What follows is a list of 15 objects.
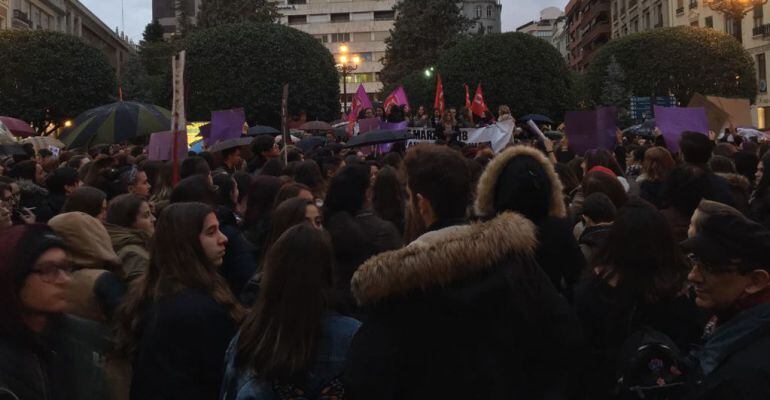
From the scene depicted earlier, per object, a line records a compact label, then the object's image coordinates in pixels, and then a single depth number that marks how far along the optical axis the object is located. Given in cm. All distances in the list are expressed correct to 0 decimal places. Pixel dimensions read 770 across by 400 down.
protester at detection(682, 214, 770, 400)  214
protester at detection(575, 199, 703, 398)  327
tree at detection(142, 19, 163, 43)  7706
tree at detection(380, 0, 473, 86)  5138
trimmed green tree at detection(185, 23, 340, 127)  3306
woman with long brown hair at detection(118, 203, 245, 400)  301
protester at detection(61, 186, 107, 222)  486
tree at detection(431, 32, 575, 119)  3284
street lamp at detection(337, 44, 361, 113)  3348
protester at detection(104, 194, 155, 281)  392
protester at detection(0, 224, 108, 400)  232
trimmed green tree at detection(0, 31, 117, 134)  3784
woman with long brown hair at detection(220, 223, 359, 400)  264
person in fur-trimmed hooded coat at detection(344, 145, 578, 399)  229
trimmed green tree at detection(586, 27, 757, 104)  3906
